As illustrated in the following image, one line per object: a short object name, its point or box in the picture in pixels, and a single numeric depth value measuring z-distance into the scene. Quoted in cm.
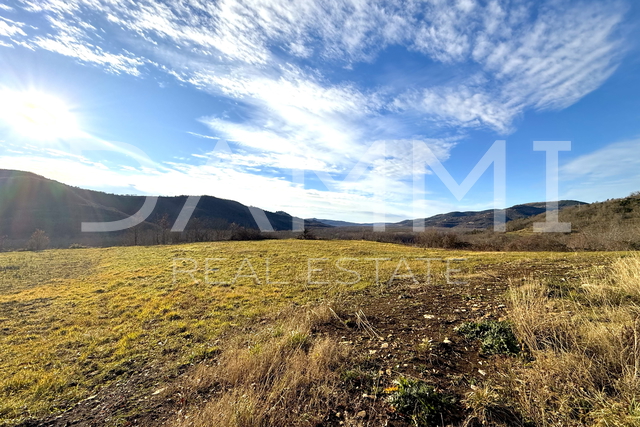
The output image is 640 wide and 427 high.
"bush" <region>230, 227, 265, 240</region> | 4847
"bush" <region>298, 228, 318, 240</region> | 4811
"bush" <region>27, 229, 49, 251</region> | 3456
